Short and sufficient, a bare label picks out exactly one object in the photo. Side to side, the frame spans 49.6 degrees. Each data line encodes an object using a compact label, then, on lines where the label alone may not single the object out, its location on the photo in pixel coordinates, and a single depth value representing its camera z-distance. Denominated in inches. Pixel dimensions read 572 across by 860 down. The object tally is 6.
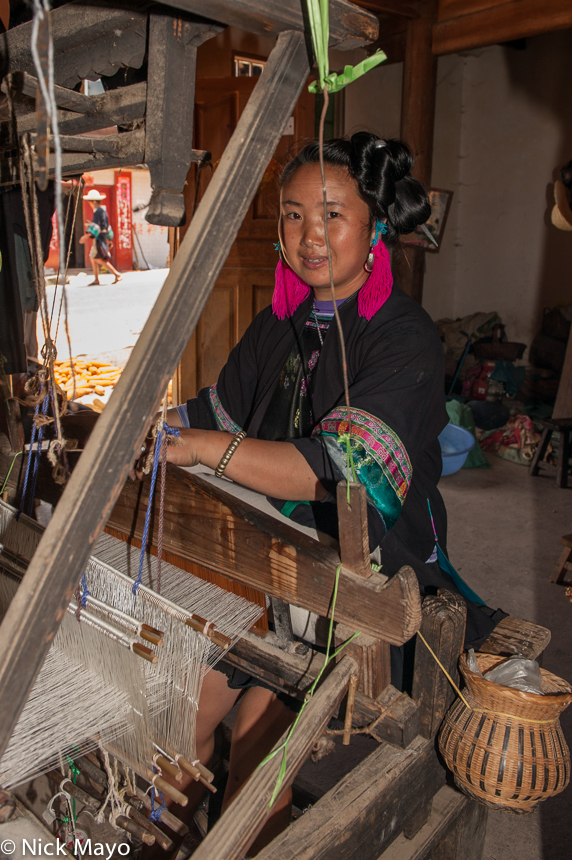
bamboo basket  52.9
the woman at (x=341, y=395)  57.1
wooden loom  31.3
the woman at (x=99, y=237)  620.4
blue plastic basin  199.0
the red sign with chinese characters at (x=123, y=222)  730.2
